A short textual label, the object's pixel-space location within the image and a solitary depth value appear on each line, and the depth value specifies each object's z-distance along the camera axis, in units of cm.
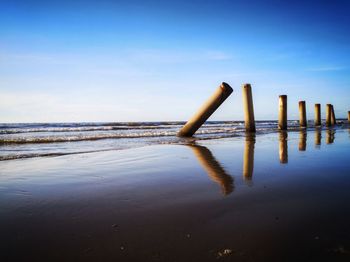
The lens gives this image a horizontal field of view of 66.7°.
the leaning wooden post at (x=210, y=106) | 856
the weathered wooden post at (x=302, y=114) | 1605
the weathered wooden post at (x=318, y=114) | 1778
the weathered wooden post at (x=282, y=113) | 1235
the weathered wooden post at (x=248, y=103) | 1044
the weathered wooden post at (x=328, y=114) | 1864
